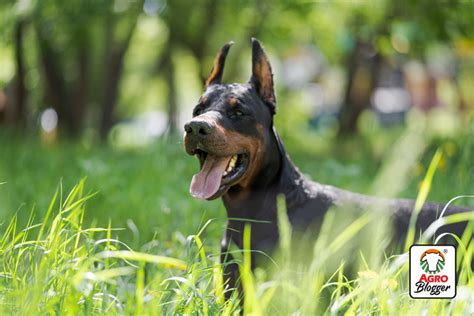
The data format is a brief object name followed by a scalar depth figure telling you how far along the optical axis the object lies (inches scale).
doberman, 133.5
